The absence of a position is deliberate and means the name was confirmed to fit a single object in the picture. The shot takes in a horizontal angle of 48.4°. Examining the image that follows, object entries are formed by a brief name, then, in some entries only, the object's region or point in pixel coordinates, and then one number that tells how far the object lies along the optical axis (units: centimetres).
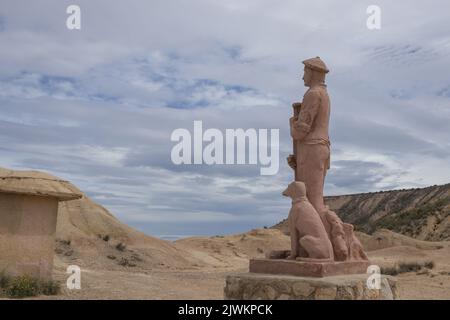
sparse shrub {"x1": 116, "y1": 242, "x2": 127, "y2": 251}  2215
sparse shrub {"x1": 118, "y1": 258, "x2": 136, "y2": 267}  2016
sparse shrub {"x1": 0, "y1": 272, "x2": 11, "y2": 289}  1029
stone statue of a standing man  788
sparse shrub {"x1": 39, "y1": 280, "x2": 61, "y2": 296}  1075
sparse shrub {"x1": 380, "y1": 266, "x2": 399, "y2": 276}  1669
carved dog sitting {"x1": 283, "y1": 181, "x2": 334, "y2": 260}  720
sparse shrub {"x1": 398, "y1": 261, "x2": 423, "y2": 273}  1709
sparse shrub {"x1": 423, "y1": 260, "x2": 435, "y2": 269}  1779
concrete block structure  1052
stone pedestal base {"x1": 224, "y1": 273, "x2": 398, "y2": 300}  652
